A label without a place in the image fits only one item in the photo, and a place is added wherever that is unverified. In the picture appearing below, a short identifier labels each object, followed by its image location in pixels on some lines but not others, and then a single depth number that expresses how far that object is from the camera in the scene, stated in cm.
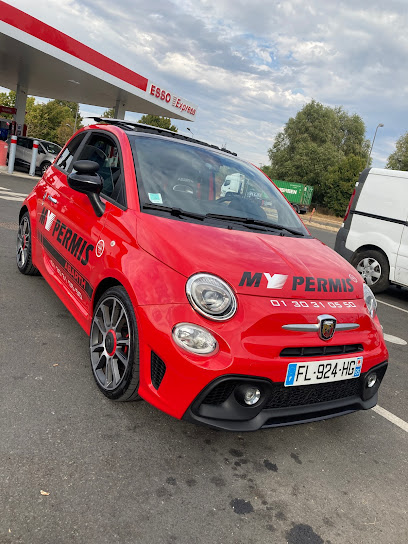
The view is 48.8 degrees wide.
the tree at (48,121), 6431
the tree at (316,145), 4722
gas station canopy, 1538
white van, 718
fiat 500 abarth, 217
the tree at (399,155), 5219
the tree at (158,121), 6272
